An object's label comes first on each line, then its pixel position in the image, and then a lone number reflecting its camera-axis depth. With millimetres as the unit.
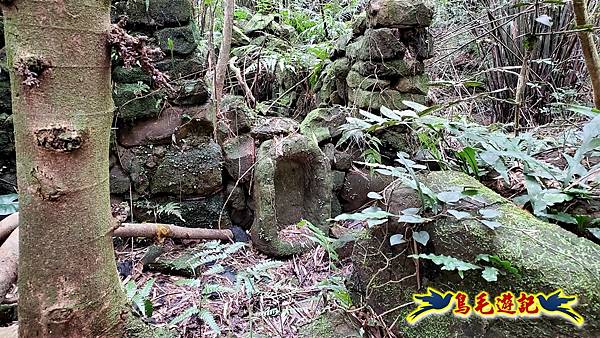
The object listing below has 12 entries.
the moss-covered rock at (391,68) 3455
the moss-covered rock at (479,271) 1198
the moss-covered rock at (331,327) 1488
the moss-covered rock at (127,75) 2557
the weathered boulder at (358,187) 3404
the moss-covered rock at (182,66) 2652
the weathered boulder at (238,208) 2883
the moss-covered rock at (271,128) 2977
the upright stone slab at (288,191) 2586
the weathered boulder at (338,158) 3350
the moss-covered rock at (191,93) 2711
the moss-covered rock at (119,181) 2584
